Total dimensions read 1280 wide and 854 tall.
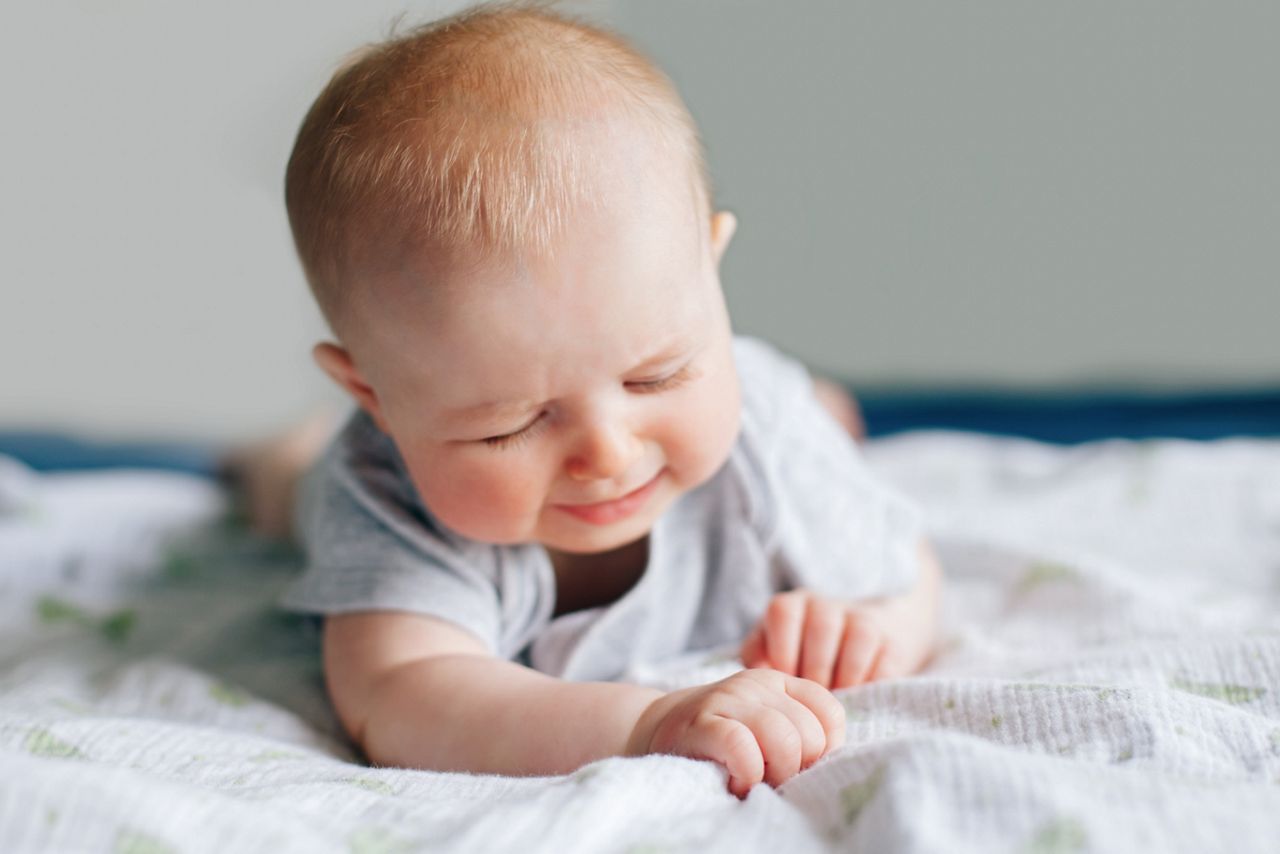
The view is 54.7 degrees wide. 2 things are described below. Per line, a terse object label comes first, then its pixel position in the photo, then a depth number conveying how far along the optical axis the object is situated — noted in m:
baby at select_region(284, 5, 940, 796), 0.68
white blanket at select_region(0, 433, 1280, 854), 0.50
